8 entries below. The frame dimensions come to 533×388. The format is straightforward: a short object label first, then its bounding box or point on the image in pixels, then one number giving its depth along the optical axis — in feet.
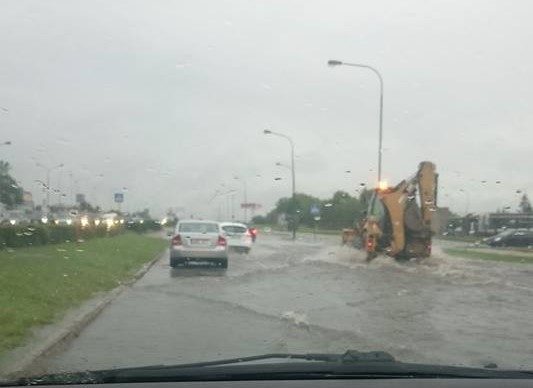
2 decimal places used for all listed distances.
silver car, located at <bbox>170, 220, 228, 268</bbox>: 79.36
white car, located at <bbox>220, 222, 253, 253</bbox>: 112.57
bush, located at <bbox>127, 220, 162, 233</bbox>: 196.34
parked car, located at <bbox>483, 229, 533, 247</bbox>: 156.87
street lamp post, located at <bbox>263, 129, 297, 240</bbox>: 135.10
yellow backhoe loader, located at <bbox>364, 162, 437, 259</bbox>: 84.69
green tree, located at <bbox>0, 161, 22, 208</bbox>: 105.33
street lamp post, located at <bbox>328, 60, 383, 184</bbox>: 95.87
